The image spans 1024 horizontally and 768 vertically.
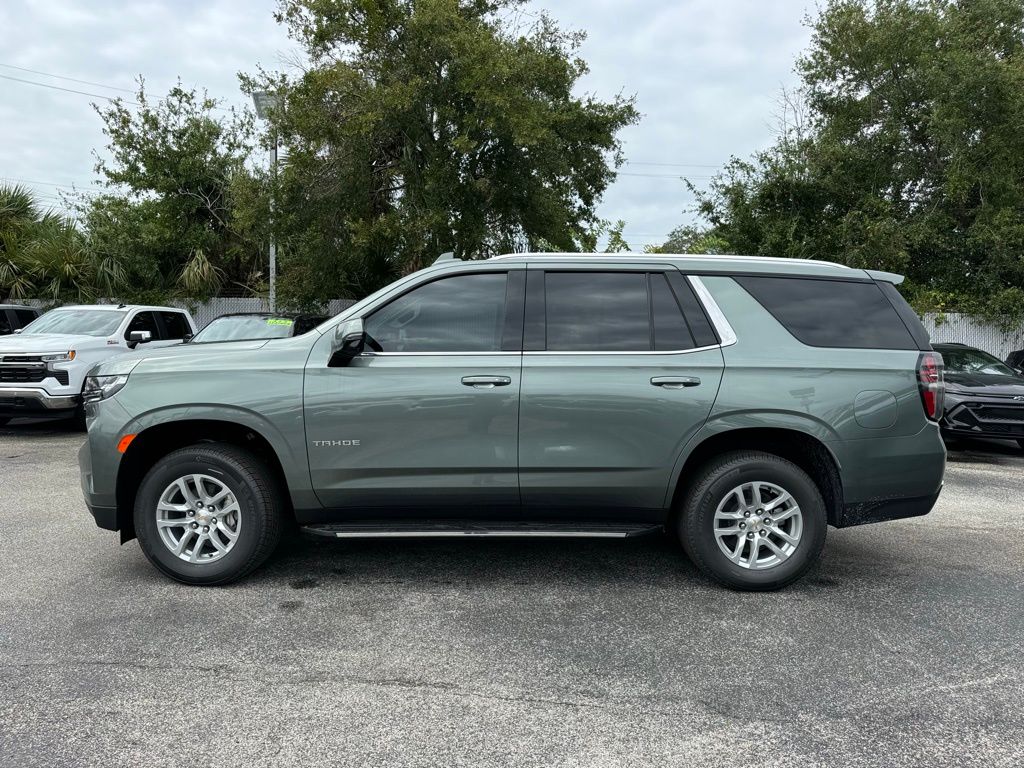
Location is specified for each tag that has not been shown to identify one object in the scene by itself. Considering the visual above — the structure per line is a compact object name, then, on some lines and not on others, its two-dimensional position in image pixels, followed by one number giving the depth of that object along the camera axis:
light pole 15.35
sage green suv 4.15
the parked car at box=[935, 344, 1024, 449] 9.39
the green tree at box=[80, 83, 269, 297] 18.48
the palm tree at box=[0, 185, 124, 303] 18.17
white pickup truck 9.83
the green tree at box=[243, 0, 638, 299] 13.46
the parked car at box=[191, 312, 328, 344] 11.34
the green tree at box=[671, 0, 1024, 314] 17.78
